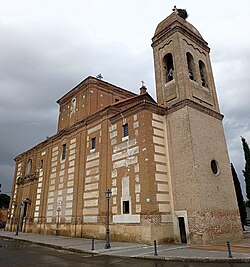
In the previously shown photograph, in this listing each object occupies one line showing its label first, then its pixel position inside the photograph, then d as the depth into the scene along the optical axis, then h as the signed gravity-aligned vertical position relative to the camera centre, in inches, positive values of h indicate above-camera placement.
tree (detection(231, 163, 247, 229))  959.0 +83.6
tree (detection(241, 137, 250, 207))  997.2 +210.5
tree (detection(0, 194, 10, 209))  2955.2 +324.8
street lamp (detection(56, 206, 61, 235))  878.9 +42.0
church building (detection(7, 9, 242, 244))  593.0 +172.1
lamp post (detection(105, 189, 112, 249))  512.6 -30.5
